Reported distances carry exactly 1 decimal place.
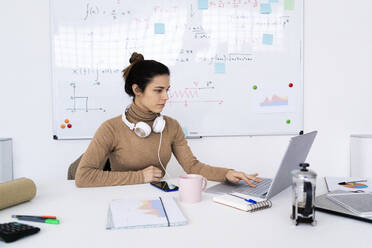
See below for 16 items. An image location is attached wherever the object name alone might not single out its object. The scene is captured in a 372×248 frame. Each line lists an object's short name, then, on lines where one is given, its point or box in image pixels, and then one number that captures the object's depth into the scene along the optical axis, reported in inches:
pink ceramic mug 39.4
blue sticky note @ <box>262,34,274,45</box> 99.3
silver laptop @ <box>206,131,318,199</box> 38.0
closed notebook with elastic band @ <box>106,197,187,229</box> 31.6
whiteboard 92.8
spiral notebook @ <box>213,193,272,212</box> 36.3
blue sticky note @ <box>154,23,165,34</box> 94.8
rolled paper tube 37.0
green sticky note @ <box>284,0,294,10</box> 99.2
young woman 56.2
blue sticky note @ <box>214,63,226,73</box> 97.7
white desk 27.7
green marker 32.6
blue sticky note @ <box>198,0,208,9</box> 96.2
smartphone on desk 45.4
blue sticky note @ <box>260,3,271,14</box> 98.7
